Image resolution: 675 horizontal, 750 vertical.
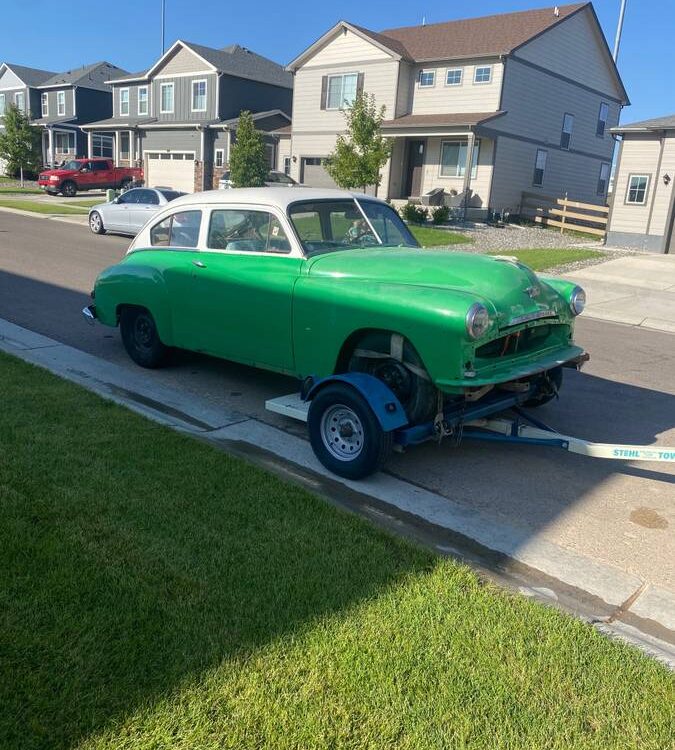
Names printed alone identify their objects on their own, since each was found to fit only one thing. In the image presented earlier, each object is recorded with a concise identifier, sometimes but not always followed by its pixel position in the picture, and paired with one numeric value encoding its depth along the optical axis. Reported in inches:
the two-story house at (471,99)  1132.5
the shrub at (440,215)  1017.5
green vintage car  187.0
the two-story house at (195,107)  1544.0
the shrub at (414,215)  1017.5
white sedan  789.9
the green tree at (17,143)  1841.8
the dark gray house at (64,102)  2037.4
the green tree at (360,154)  965.2
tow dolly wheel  186.5
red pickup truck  1523.1
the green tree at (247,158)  1152.8
